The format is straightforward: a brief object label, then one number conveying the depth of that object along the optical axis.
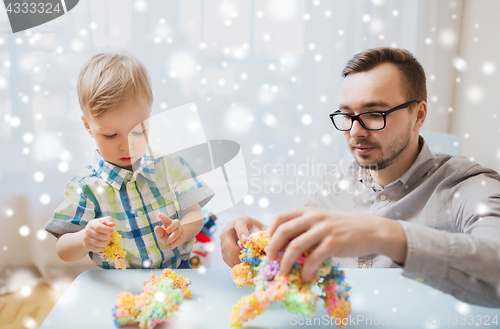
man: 0.55
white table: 0.61
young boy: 0.96
